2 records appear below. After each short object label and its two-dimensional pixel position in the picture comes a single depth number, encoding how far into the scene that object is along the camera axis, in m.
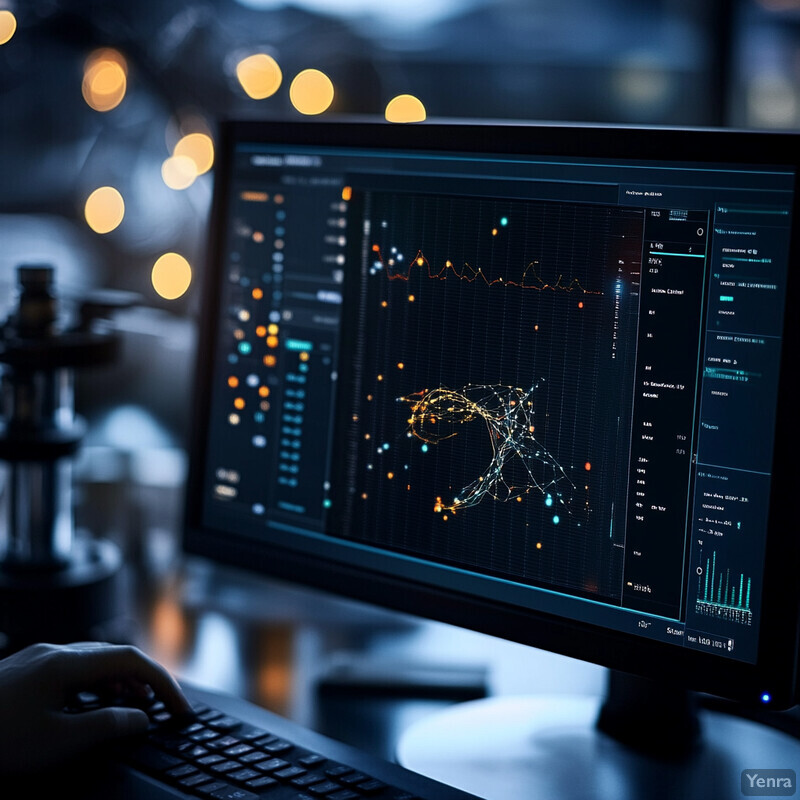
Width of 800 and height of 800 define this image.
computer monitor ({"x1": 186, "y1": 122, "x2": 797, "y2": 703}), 1.32
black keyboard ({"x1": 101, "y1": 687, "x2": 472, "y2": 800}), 1.31
